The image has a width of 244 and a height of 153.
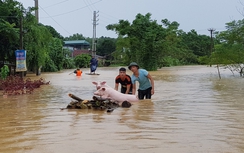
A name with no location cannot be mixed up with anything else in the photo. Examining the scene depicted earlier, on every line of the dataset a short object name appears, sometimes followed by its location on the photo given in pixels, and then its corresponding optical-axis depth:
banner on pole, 19.92
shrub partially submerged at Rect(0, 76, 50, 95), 14.51
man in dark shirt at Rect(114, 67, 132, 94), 9.66
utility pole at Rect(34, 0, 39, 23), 30.95
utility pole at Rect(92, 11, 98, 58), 51.92
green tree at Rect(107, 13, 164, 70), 39.44
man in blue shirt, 9.34
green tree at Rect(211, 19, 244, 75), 24.23
